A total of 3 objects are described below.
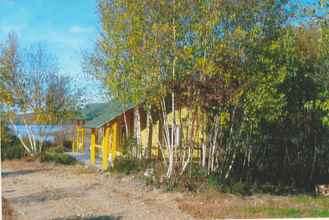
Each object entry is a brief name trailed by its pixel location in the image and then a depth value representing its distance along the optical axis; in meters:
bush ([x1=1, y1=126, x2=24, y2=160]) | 17.45
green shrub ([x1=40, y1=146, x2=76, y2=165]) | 16.08
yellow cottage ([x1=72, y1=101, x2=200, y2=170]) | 14.81
